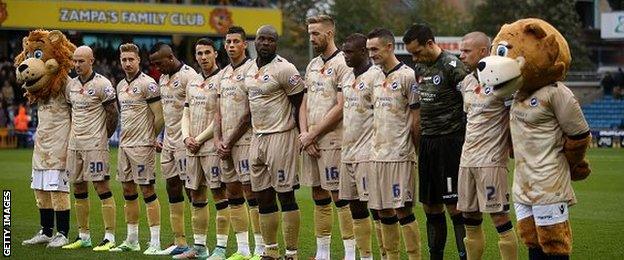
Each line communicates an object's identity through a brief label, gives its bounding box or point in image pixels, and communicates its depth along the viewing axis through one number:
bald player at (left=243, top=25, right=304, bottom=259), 13.30
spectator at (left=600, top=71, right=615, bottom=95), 55.75
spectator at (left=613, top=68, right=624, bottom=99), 53.16
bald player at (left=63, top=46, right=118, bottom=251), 15.45
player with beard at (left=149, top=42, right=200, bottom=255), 14.72
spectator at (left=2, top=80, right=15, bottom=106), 44.72
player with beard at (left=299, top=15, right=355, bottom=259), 13.03
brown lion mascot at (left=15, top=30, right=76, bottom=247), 15.70
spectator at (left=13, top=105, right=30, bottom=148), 41.88
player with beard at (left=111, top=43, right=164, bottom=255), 15.14
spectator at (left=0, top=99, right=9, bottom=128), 43.38
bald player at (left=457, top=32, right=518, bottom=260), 11.24
